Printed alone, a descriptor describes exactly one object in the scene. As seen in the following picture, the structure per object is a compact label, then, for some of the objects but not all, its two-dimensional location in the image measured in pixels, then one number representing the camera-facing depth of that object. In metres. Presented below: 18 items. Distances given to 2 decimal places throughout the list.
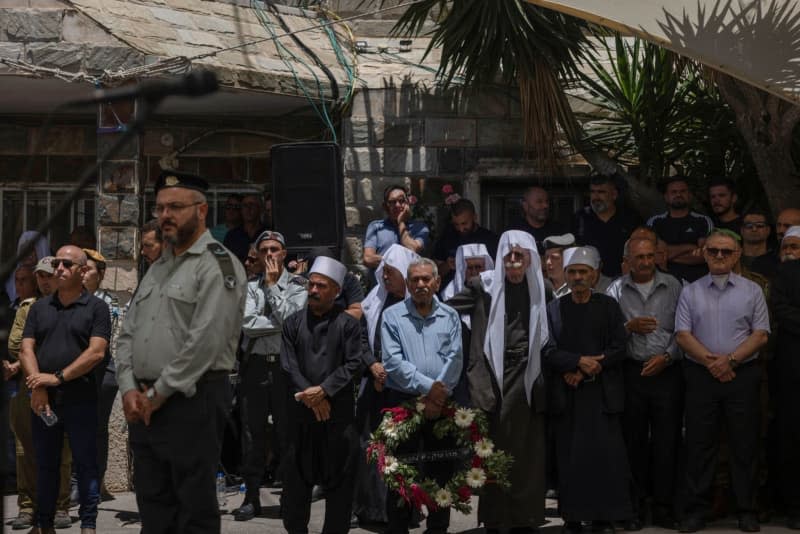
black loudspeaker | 10.33
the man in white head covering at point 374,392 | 8.45
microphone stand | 3.57
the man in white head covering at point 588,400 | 8.09
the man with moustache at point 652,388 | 8.34
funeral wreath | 7.73
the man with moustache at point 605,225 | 9.91
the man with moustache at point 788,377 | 8.24
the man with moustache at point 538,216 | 10.05
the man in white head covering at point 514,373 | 8.06
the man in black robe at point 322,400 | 7.53
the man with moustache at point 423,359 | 7.88
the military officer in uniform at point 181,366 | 5.83
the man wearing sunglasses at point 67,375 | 7.79
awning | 8.30
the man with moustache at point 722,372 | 8.13
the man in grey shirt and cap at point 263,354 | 8.85
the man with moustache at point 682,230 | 9.46
